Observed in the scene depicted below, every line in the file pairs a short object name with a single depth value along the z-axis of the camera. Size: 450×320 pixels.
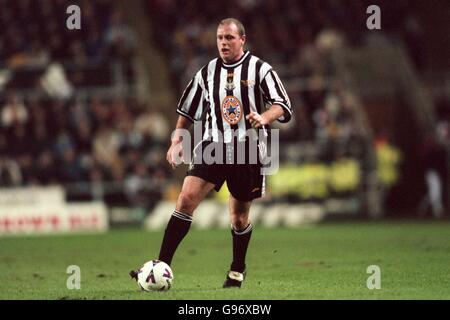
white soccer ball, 18.16
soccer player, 18.62
